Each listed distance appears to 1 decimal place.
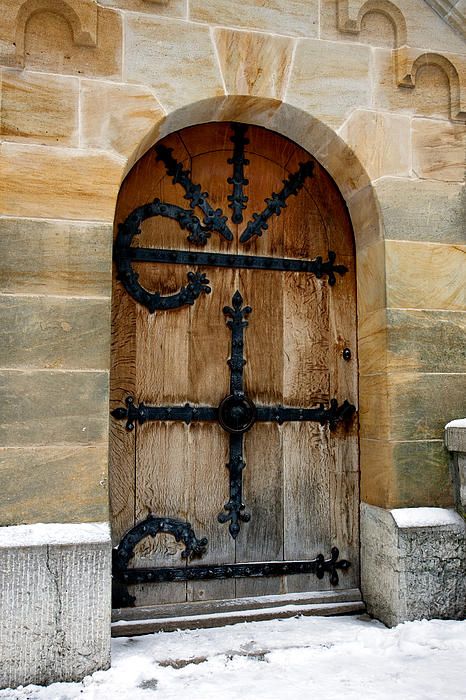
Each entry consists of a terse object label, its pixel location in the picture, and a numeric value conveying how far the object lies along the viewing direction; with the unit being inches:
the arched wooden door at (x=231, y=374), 114.0
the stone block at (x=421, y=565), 109.3
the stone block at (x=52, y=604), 91.0
